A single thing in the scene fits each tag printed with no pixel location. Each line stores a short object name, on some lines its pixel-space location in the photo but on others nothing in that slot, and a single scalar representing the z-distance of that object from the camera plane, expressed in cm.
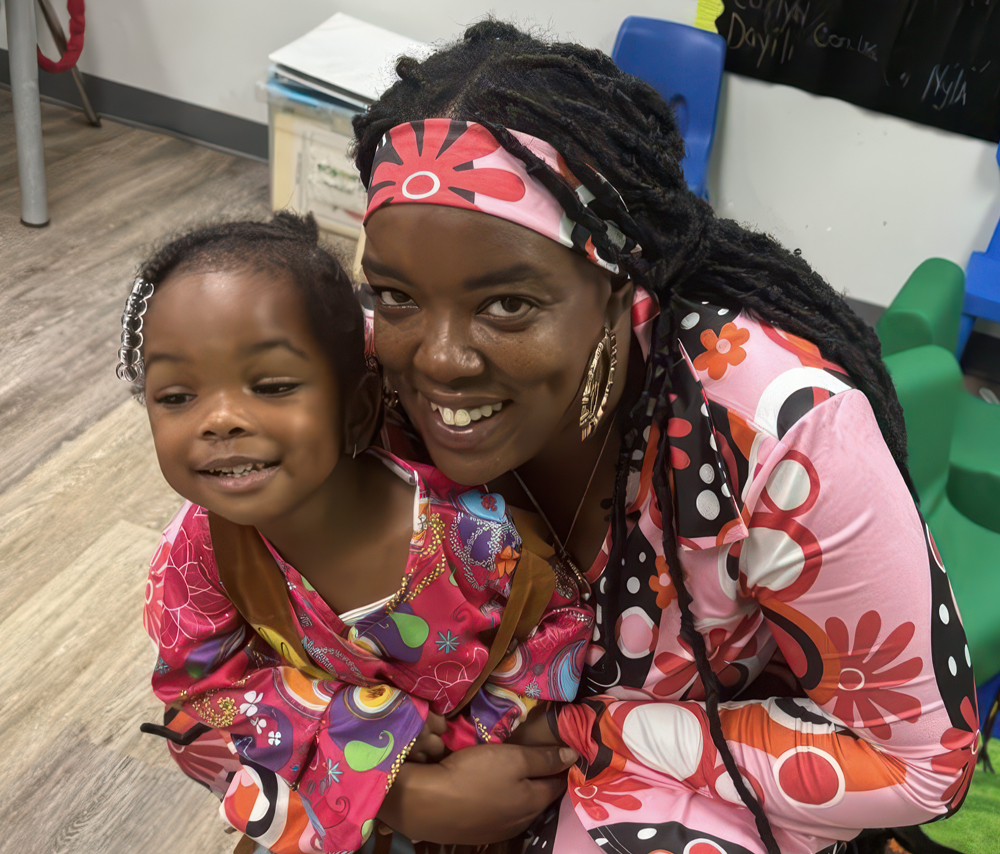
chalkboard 283
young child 90
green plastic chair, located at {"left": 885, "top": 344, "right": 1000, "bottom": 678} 152
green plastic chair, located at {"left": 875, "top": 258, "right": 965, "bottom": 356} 168
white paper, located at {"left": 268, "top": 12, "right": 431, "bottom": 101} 312
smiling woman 87
